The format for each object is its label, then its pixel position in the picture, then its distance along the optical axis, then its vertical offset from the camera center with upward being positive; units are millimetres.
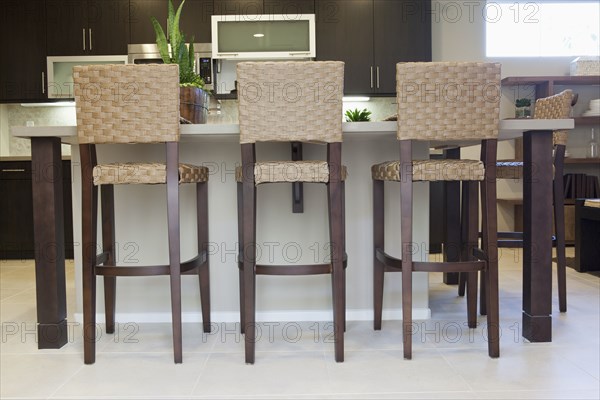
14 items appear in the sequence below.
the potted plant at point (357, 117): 3600 +485
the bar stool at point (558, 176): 2650 +44
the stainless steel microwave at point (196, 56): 4574 +1160
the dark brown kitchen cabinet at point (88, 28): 4660 +1429
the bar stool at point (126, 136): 1885 +194
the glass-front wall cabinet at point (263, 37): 4535 +1304
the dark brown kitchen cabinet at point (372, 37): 4750 +1340
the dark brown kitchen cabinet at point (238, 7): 4684 +1606
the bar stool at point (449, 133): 1906 +190
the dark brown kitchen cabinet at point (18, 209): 4434 -141
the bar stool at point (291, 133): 1868 +196
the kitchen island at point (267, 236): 2449 -224
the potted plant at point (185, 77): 2154 +468
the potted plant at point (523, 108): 4695 +677
